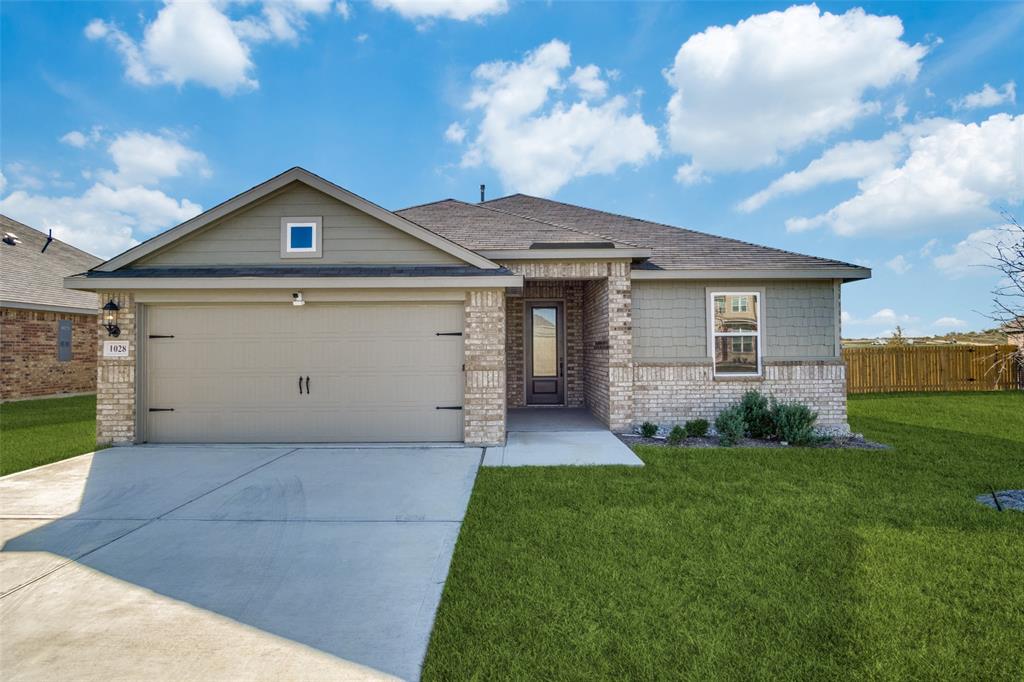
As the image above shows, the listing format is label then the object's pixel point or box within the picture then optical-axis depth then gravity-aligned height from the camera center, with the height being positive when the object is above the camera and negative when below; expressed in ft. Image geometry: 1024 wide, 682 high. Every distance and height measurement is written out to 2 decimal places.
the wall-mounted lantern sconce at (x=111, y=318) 26.00 +2.32
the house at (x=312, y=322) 25.93 +2.03
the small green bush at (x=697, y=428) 27.82 -4.39
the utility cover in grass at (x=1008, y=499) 16.57 -5.43
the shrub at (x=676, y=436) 26.92 -4.72
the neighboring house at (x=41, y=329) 48.44 +3.49
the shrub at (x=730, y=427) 26.55 -4.24
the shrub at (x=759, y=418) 27.89 -3.87
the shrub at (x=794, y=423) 26.50 -4.01
